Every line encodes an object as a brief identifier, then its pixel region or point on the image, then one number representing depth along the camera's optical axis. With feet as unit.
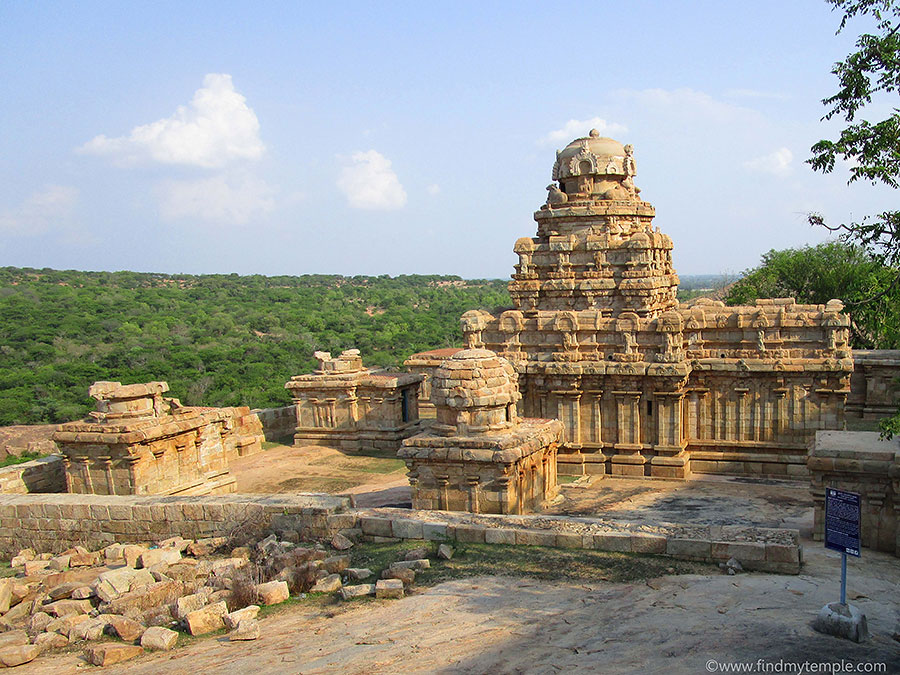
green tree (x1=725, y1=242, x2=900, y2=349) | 94.22
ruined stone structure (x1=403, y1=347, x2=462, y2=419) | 79.77
